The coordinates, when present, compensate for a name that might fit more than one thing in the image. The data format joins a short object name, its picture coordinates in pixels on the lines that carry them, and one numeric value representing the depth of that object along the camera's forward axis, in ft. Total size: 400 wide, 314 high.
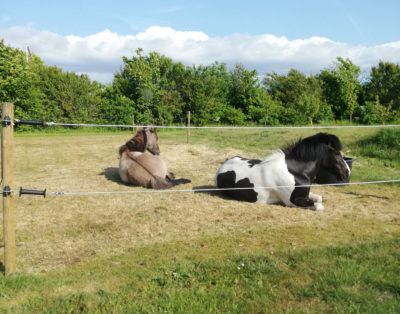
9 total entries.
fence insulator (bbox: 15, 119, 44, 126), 14.26
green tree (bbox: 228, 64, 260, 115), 91.09
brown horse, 28.25
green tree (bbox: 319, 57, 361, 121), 89.76
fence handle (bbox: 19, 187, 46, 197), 14.10
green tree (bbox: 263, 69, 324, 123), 85.66
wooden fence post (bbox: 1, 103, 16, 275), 13.43
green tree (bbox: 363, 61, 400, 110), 88.28
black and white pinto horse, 22.49
